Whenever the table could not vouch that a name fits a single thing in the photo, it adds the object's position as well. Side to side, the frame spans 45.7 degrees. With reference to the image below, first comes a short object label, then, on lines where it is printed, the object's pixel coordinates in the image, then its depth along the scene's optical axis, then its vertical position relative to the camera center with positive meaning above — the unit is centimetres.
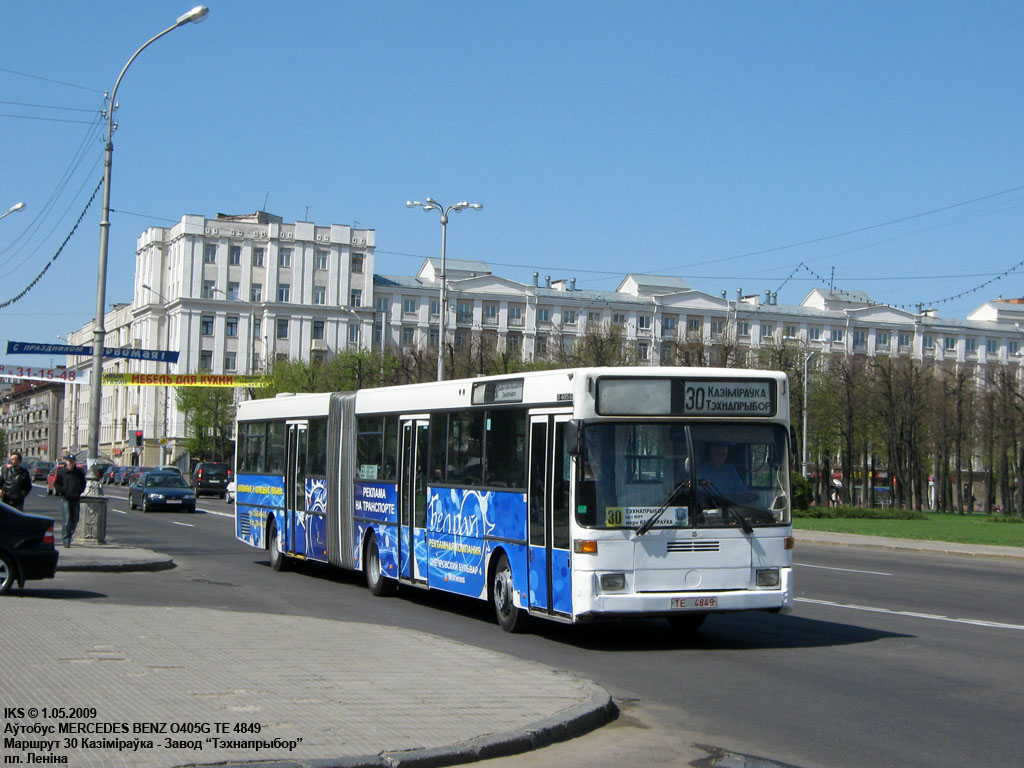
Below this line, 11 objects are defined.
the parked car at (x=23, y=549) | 1505 -102
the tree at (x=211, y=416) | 10081 +445
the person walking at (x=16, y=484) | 2572 -36
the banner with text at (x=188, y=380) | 5946 +501
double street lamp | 4794 +1054
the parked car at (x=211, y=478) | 6488 -46
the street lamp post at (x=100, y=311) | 2462 +326
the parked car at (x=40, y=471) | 9144 -27
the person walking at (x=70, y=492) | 2389 -48
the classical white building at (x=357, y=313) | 11475 +1604
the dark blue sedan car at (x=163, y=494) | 4600 -95
